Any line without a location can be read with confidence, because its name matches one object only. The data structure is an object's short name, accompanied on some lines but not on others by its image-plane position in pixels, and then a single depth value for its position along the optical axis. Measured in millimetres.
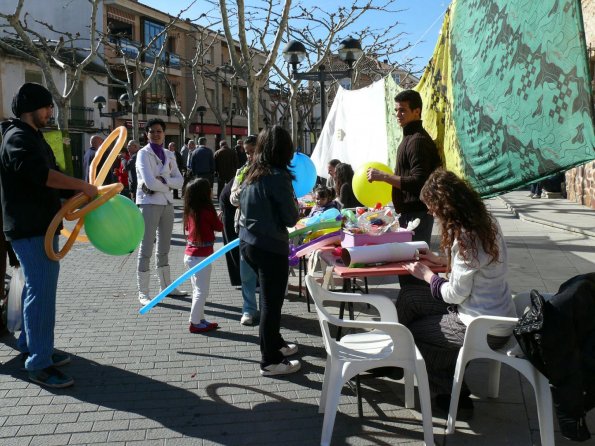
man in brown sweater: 4602
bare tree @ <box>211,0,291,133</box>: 12234
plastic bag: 4535
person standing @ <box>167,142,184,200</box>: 14516
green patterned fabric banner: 2797
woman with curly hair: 3180
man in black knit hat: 3797
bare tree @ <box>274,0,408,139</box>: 19845
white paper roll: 3789
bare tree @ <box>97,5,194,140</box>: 19517
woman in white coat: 5984
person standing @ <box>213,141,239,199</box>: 13133
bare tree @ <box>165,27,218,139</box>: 24719
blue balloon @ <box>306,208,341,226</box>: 5039
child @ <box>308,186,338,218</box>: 6411
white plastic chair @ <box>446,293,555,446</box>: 2980
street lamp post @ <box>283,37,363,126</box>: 10727
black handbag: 2753
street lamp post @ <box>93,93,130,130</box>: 25094
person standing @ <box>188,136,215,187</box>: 13992
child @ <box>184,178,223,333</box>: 5285
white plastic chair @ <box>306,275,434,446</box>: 3154
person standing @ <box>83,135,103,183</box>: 12711
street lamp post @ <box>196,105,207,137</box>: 29867
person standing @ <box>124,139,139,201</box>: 11430
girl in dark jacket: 3932
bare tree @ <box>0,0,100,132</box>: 15738
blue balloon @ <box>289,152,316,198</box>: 6070
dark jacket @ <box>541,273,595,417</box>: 2703
